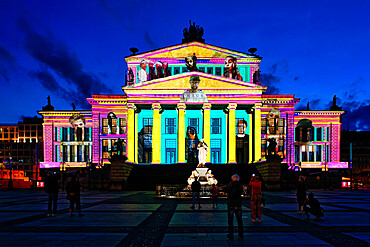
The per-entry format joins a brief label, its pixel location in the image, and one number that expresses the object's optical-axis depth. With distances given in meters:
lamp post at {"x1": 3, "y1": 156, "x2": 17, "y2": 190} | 43.13
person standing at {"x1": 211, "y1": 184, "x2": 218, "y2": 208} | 18.84
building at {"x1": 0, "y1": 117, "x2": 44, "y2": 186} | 119.25
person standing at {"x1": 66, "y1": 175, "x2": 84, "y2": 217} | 14.70
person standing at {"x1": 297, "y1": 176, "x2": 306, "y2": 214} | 15.39
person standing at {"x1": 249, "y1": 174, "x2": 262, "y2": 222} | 12.94
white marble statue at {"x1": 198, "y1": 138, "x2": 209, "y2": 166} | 32.22
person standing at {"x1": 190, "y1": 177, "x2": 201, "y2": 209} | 18.27
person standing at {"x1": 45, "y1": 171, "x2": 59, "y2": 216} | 14.55
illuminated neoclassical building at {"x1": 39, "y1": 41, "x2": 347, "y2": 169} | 50.19
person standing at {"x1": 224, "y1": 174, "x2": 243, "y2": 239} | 10.09
